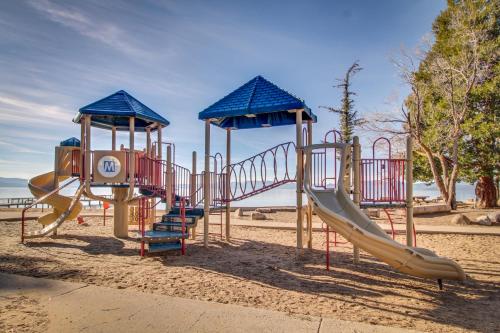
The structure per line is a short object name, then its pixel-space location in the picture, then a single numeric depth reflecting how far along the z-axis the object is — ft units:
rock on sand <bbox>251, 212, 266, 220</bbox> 53.57
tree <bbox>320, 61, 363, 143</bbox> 106.93
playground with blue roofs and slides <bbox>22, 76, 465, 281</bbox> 19.61
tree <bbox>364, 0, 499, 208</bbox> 60.23
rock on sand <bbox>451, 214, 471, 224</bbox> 44.87
